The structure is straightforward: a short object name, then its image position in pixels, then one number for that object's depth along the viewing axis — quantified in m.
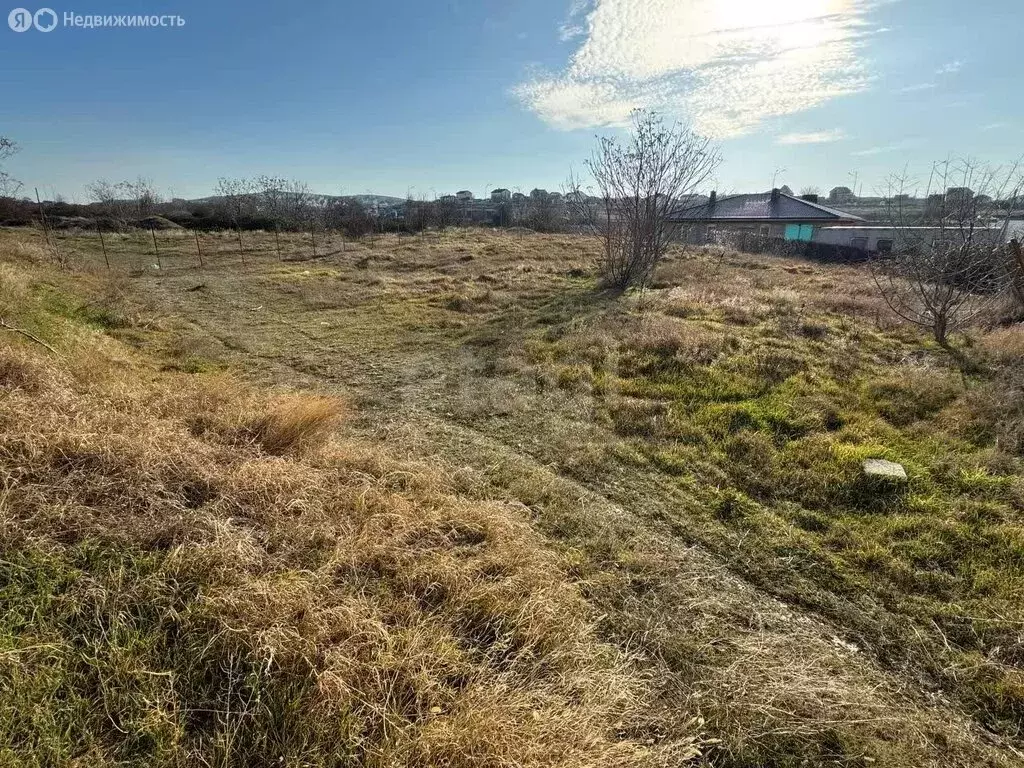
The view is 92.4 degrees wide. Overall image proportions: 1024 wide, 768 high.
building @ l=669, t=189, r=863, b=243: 27.55
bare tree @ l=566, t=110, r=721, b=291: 11.32
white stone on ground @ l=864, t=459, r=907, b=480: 3.62
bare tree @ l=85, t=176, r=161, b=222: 30.31
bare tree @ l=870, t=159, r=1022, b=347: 7.12
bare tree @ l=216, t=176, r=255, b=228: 31.66
